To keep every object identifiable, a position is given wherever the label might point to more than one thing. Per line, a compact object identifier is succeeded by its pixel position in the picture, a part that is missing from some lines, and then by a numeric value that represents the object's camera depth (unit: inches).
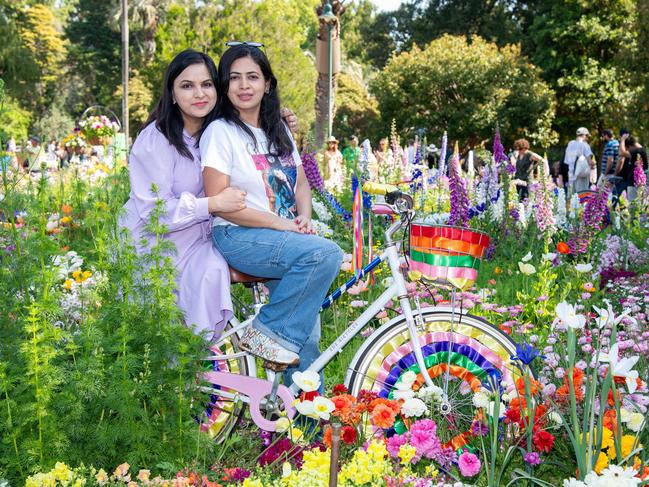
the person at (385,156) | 348.4
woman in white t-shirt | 123.8
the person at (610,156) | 477.1
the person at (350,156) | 306.0
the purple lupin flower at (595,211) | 224.2
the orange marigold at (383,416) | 104.2
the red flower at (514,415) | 105.7
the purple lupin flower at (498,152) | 253.9
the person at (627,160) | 450.3
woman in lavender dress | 128.5
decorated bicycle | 121.0
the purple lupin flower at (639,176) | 271.4
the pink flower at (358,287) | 152.8
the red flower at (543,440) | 102.5
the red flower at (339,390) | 120.9
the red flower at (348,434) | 106.8
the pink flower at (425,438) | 103.6
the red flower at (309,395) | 131.0
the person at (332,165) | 426.0
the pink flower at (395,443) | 104.1
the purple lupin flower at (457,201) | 228.2
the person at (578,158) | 513.3
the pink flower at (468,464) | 100.9
